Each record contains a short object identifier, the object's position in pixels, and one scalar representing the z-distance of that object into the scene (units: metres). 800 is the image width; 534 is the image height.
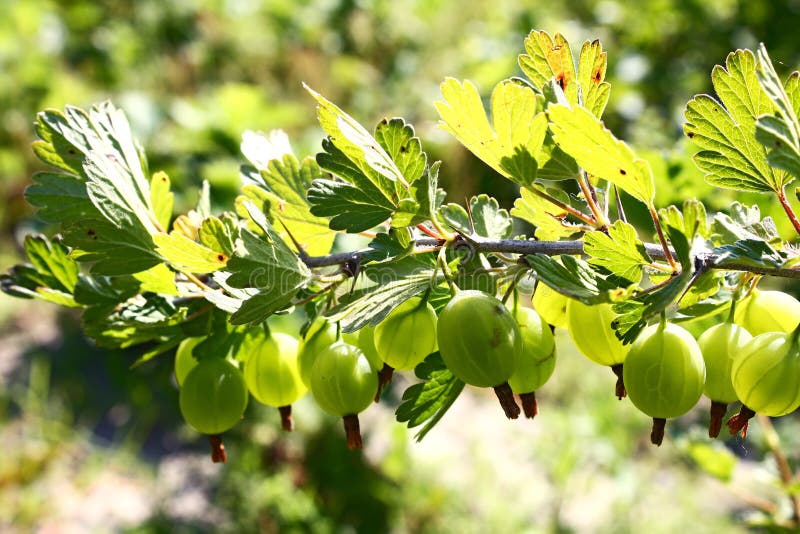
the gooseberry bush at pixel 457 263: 0.37
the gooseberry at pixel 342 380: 0.39
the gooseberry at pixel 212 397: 0.41
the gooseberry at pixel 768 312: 0.39
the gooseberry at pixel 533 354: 0.40
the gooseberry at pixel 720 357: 0.38
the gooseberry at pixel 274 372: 0.42
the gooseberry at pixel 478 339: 0.37
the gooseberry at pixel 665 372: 0.37
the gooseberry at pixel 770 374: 0.37
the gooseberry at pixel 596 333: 0.39
